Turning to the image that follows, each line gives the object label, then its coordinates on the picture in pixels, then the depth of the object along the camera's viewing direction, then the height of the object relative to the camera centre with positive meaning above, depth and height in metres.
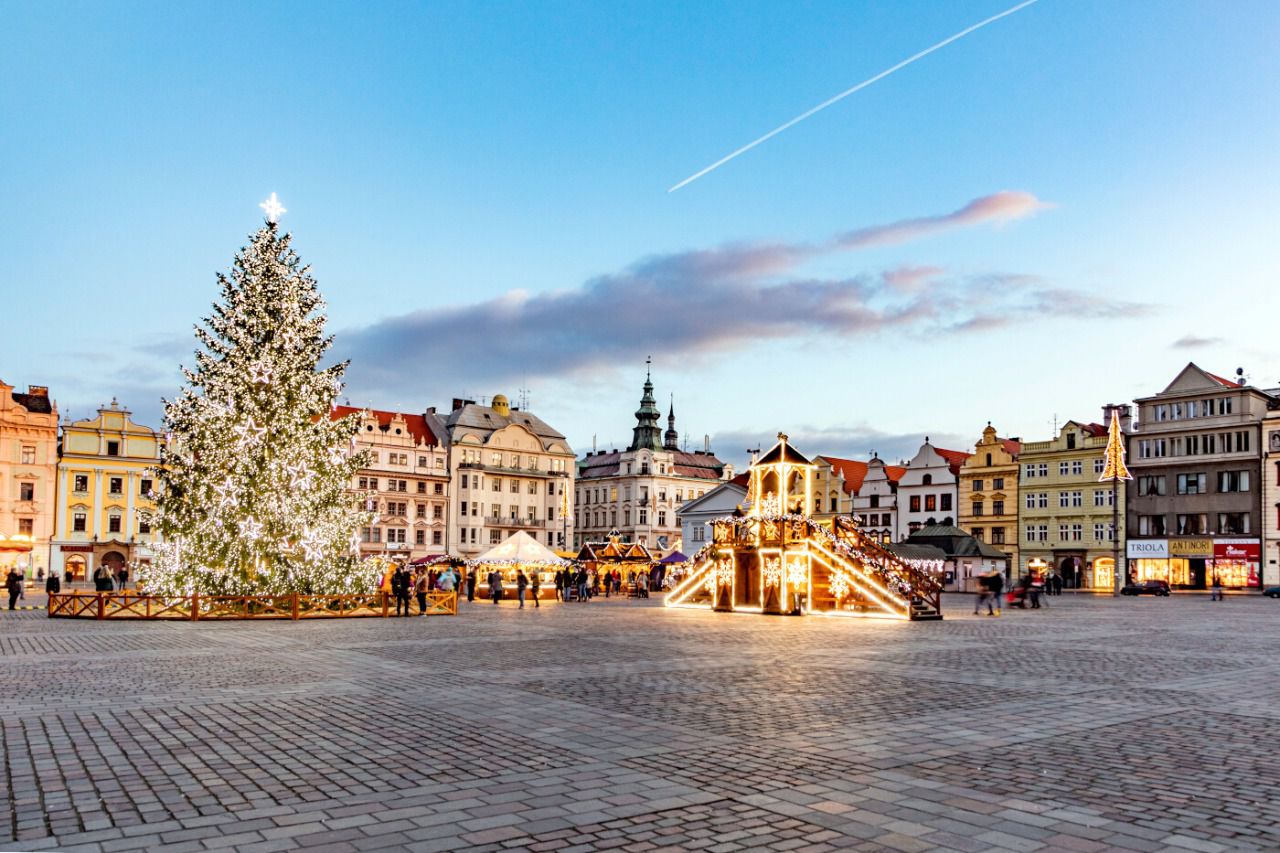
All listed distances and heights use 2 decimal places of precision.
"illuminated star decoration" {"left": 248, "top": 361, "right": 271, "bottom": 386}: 30.50 +3.94
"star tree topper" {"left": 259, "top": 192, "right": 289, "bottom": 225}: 32.12 +8.95
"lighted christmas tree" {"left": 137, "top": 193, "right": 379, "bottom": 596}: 29.70 +1.57
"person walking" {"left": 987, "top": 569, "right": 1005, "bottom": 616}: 33.97 -1.65
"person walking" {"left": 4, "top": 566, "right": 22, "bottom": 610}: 33.22 -2.30
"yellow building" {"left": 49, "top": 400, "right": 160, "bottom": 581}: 74.25 +1.32
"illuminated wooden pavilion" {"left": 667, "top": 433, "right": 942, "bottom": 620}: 32.22 -1.15
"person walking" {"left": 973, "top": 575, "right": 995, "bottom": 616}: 34.31 -1.86
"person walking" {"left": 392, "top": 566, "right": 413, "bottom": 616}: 31.00 -1.92
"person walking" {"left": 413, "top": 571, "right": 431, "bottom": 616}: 32.03 -2.30
